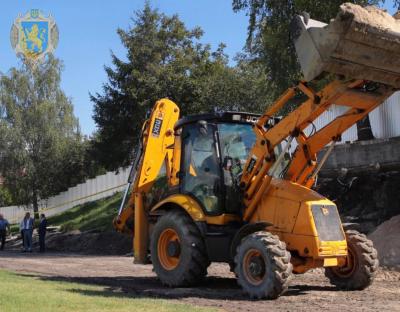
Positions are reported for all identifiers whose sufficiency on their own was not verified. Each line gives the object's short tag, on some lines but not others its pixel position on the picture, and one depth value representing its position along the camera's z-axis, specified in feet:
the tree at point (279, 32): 61.05
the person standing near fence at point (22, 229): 85.17
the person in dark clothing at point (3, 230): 88.43
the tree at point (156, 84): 100.17
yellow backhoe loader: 27.27
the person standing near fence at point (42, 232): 82.48
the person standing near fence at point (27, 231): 84.38
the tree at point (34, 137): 154.51
